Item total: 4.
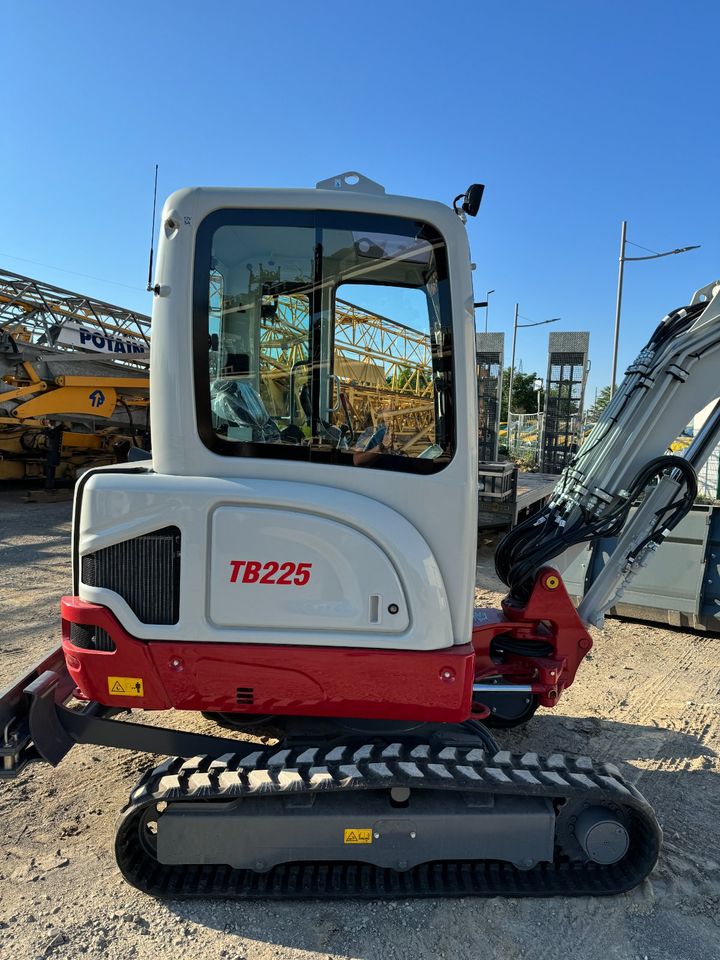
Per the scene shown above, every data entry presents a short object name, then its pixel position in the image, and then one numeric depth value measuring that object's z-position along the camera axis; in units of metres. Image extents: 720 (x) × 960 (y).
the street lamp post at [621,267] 14.69
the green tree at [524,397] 51.57
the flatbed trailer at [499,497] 7.54
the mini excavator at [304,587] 2.48
